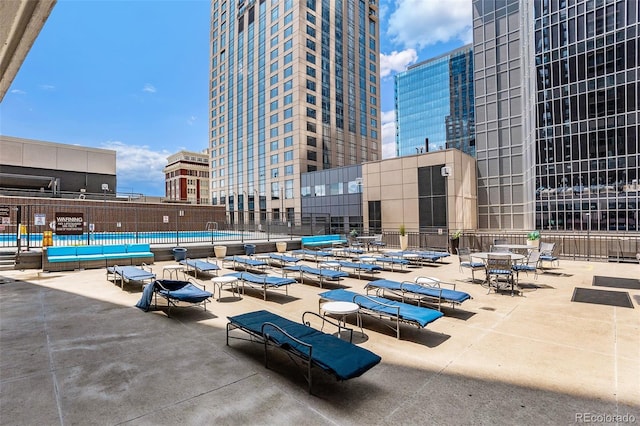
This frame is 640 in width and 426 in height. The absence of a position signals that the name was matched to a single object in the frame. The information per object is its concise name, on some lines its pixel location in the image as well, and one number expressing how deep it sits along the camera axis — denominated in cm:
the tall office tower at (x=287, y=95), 5447
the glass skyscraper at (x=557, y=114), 2977
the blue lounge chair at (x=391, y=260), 1426
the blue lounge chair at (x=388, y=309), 613
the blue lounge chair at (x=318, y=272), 1090
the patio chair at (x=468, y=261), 1200
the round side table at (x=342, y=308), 604
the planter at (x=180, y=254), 1625
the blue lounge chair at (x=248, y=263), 1317
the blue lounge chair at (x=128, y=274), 1022
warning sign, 1528
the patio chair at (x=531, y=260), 1148
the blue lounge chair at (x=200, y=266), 1241
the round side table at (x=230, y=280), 919
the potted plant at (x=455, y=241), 2027
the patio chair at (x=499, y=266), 986
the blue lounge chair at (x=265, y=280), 946
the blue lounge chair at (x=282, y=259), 1462
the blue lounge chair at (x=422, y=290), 780
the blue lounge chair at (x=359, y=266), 1273
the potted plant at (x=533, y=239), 1740
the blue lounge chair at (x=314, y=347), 412
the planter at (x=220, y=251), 1842
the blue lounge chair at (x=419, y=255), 1546
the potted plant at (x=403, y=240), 2244
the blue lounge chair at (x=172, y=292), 761
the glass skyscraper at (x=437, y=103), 9966
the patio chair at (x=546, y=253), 1341
